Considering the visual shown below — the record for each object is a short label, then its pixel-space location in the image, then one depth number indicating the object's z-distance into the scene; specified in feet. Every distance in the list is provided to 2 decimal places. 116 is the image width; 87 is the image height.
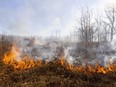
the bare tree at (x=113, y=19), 72.74
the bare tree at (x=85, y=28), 70.16
